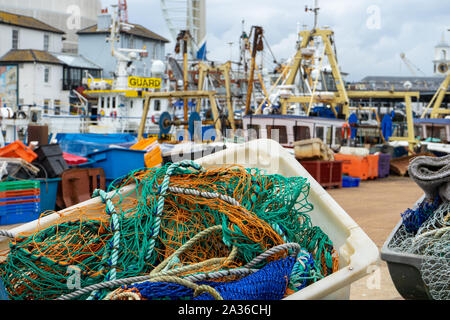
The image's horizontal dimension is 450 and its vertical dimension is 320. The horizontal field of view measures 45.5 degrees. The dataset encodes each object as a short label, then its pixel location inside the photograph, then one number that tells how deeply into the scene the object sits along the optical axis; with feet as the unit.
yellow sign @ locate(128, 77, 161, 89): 75.41
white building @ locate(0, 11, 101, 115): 118.11
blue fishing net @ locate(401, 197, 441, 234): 12.35
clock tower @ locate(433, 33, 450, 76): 191.74
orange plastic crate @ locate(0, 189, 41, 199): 25.58
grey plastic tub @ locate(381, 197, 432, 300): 10.61
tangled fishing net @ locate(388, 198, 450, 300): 10.25
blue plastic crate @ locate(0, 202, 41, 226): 25.31
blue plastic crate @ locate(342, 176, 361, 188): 45.11
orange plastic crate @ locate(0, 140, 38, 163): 28.17
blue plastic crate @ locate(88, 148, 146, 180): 30.71
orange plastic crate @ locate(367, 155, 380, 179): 50.80
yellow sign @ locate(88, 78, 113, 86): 81.88
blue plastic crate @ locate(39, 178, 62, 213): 27.30
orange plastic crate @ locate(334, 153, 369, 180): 49.80
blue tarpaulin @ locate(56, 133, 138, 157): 39.60
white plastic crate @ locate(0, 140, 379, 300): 9.37
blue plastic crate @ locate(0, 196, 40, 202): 25.44
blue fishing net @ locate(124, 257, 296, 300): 8.45
